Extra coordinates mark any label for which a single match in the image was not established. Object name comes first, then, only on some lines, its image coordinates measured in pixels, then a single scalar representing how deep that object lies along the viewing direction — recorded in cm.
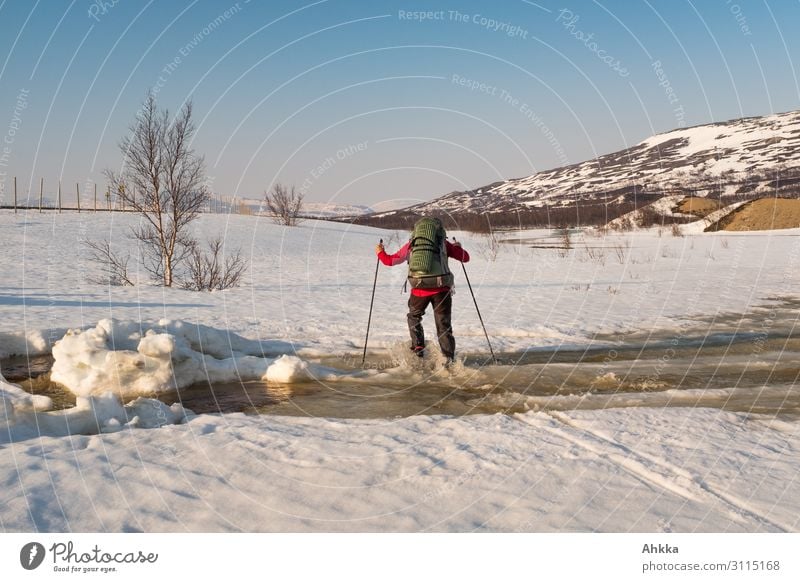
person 894
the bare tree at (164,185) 2034
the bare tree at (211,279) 2128
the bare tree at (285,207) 5141
